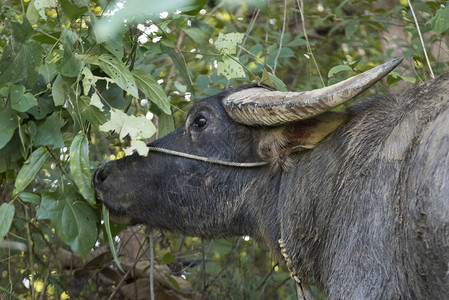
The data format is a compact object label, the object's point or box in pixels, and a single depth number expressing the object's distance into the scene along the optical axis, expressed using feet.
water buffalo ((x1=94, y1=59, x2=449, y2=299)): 9.62
